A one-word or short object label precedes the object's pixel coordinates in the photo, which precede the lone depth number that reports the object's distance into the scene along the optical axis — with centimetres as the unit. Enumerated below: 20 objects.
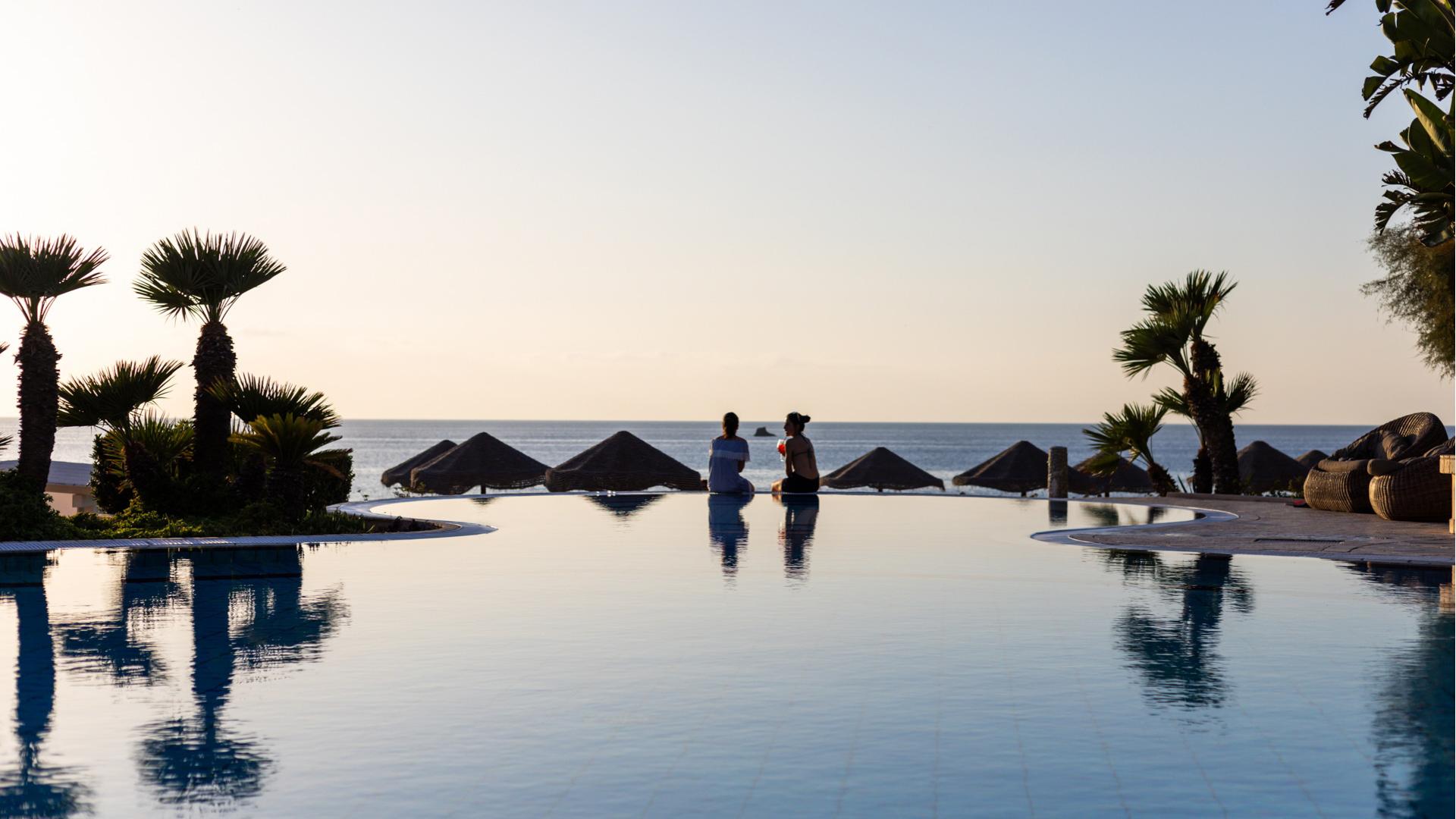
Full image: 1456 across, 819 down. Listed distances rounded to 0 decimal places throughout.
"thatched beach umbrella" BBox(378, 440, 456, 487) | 3869
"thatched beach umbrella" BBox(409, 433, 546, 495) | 3405
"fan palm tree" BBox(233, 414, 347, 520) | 1572
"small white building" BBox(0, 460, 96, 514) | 2634
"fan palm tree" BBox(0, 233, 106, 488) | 1669
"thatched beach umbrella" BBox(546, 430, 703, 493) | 3166
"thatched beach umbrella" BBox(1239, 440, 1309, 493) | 3556
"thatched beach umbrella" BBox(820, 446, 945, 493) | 3634
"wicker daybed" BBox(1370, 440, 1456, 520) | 1672
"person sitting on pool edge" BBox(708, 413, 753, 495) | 2173
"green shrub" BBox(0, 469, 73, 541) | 1458
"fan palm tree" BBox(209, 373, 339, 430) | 1645
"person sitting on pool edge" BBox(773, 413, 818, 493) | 2145
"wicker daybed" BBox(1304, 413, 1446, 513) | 1855
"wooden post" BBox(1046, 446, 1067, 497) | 2434
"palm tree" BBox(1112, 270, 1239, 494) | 2405
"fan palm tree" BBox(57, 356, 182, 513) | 1786
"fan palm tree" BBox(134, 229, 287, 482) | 1703
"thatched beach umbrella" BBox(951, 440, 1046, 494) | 3597
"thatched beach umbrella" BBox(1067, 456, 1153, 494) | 3534
